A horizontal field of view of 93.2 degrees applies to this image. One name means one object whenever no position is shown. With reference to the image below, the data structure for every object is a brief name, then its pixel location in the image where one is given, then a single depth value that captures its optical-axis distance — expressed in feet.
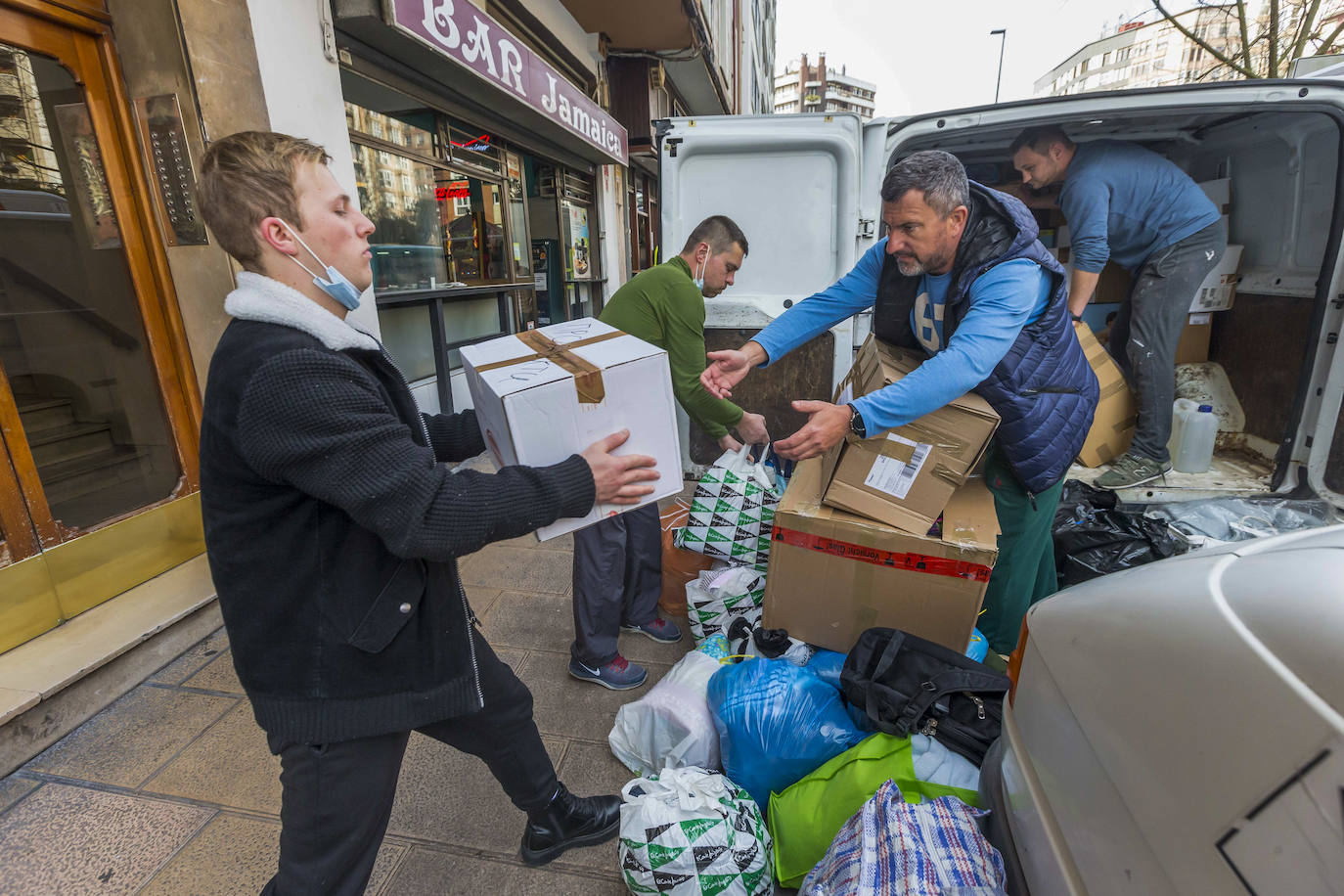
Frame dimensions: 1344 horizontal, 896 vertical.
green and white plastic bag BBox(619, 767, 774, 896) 5.00
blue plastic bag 5.93
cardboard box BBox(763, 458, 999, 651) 6.82
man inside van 11.71
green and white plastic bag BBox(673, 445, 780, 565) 9.04
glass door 7.96
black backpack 5.51
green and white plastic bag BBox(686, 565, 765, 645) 8.50
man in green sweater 8.25
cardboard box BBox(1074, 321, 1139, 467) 11.77
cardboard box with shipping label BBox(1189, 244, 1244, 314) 13.60
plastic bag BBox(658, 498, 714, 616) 9.52
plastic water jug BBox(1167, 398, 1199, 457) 13.00
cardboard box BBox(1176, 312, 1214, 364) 14.25
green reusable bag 5.25
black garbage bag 8.92
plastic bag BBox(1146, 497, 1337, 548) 10.23
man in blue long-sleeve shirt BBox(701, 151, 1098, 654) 6.45
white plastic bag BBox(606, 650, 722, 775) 6.39
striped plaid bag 3.81
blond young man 3.51
